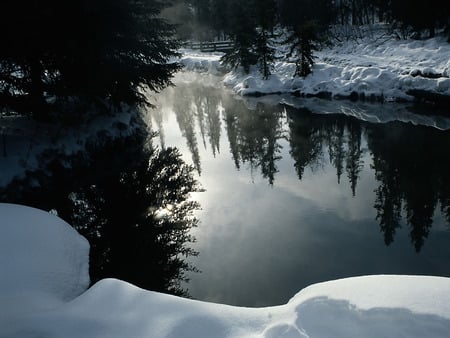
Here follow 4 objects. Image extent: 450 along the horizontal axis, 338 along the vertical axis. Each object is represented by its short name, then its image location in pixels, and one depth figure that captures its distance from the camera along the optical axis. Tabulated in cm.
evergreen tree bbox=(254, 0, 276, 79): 3684
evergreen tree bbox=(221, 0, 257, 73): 3947
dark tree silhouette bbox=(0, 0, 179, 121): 1246
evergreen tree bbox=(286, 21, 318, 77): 3275
